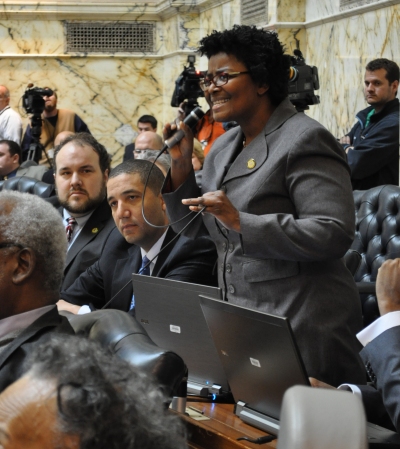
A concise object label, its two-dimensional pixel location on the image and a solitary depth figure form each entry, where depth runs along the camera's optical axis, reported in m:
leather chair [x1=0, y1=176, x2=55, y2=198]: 5.94
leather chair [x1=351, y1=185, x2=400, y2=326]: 4.04
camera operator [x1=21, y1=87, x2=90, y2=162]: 8.72
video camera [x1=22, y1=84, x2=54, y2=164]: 7.95
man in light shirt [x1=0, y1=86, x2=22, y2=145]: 9.30
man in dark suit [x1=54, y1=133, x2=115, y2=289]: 3.96
